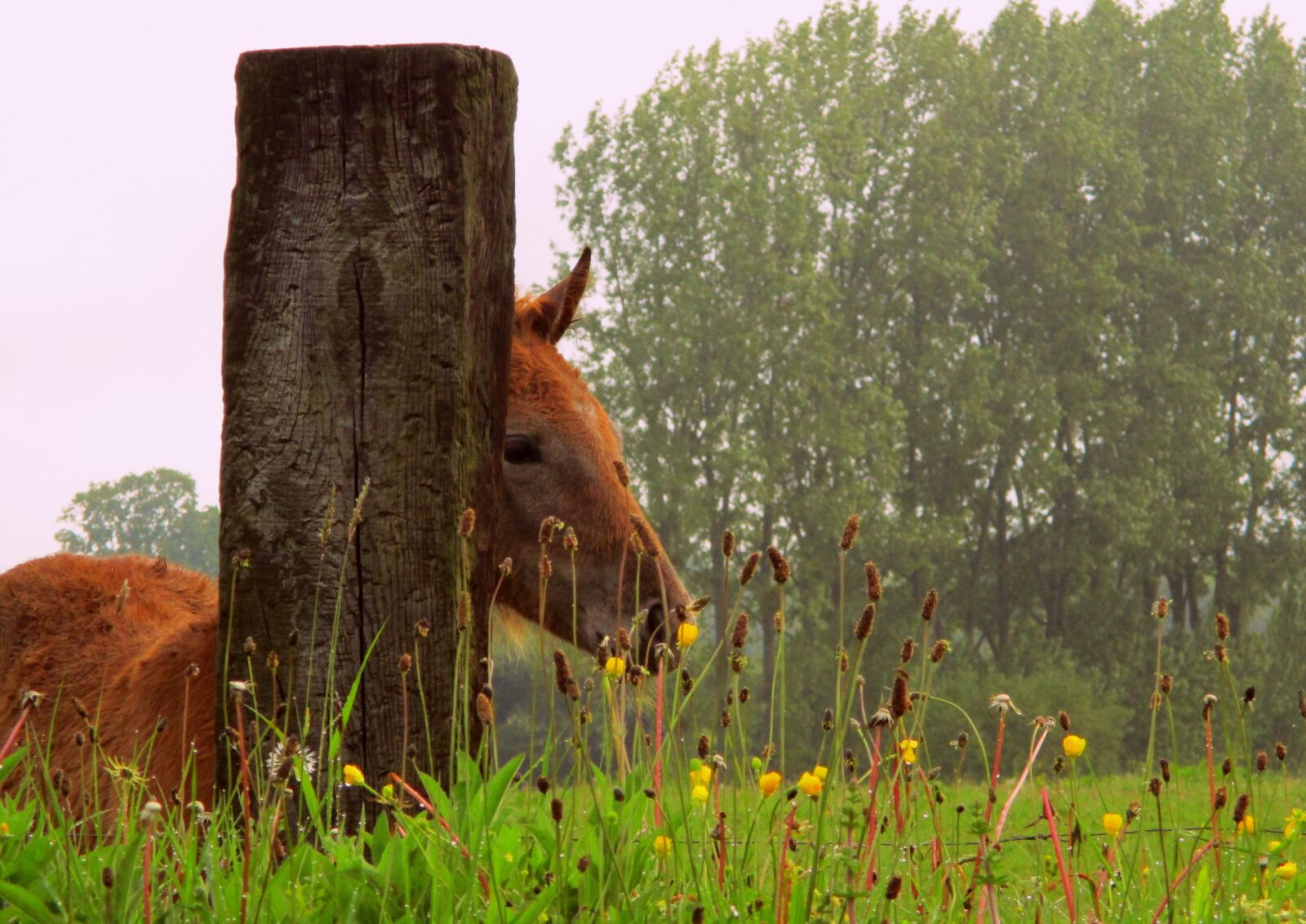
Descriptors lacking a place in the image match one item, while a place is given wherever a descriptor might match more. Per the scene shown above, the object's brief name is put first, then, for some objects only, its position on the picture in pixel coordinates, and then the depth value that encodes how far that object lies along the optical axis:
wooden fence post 7.29
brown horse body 8.06
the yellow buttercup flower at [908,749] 6.16
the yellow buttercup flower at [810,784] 4.76
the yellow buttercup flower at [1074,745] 5.41
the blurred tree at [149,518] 115.81
